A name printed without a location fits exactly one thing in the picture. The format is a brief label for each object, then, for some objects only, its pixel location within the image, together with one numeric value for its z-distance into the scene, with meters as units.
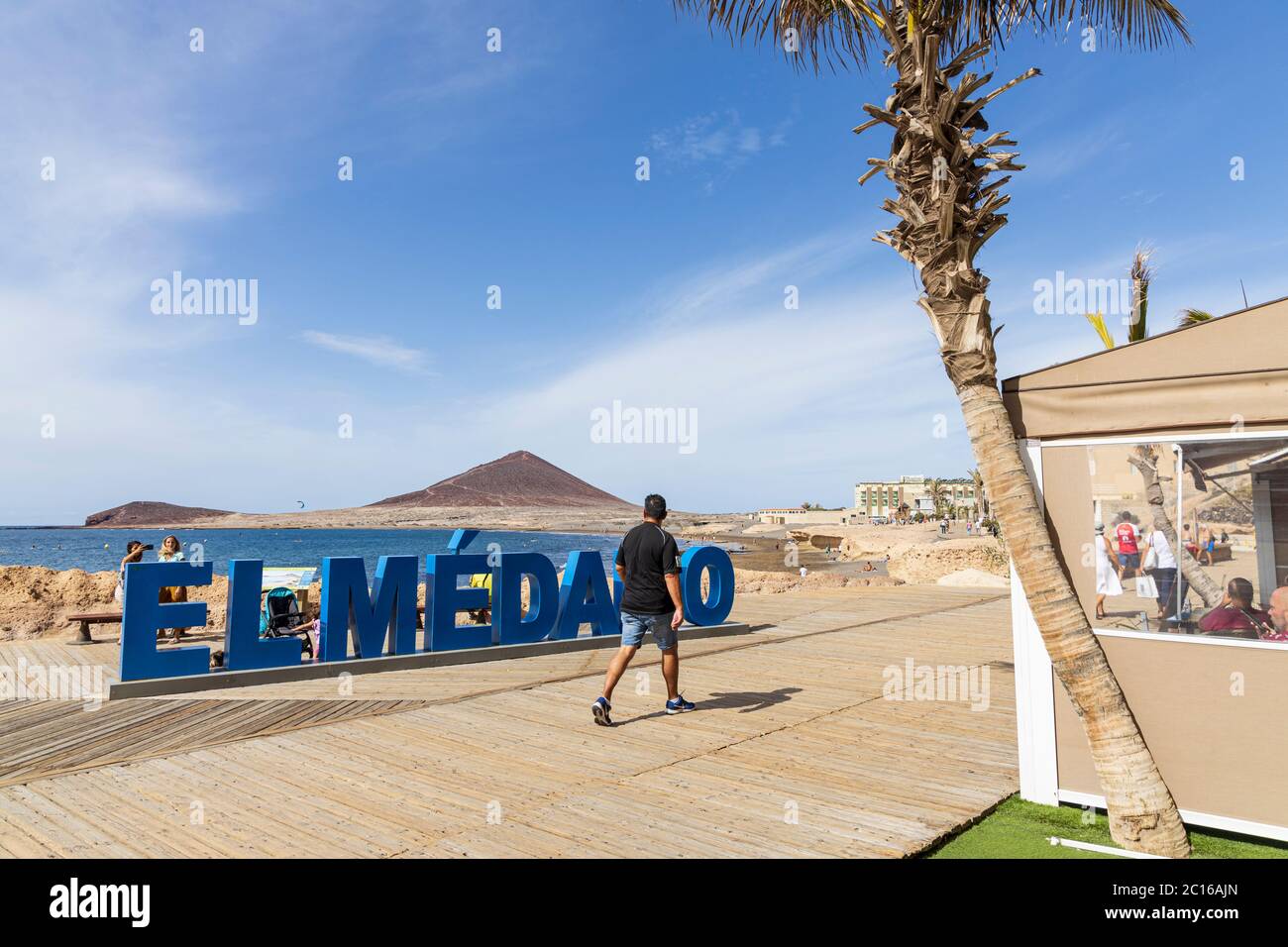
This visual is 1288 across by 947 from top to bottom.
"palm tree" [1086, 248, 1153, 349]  12.77
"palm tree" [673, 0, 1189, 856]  4.36
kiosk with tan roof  4.32
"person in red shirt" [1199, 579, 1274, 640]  4.46
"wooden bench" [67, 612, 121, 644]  11.42
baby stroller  11.14
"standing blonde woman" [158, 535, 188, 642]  11.54
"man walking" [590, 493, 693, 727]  7.13
